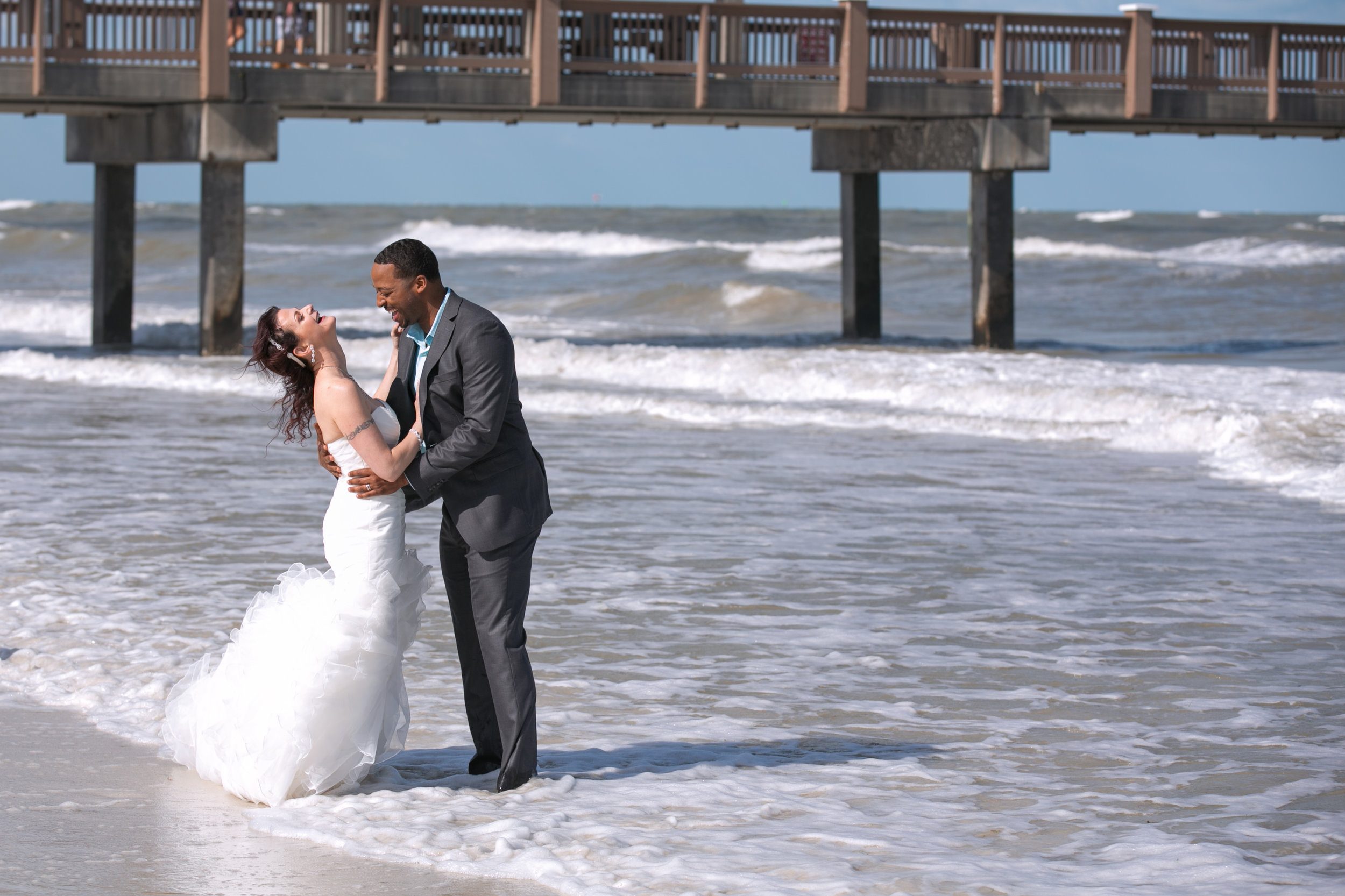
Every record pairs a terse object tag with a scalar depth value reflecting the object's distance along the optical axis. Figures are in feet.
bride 30.32
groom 29.96
